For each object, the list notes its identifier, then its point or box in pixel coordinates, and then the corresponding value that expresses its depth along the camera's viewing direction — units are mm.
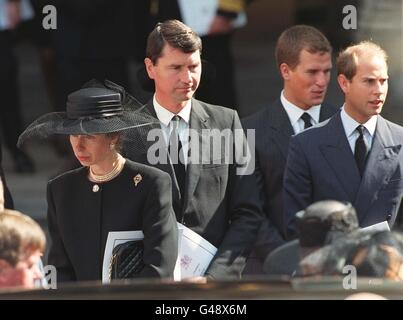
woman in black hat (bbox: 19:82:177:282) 8734
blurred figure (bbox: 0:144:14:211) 9273
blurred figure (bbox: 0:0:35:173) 12156
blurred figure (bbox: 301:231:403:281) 7180
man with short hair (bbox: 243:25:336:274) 9273
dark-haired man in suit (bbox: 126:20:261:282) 8984
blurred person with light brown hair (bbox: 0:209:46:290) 7418
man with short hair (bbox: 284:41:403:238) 8984
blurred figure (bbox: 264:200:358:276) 7734
